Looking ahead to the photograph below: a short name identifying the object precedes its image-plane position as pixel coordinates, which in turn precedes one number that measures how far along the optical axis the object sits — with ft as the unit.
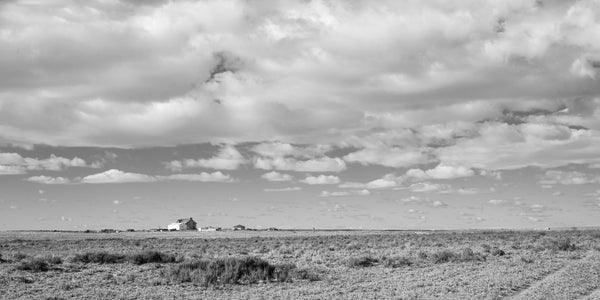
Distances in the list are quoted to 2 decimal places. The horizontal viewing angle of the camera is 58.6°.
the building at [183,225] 488.85
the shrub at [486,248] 127.13
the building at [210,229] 498.69
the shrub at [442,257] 100.73
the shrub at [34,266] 81.45
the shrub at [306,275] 73.46
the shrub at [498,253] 116.98
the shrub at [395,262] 93.17
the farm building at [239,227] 567.18
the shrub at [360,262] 92.89
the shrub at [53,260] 91.31
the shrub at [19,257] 108.27
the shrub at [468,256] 103.80
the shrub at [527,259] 97.45
